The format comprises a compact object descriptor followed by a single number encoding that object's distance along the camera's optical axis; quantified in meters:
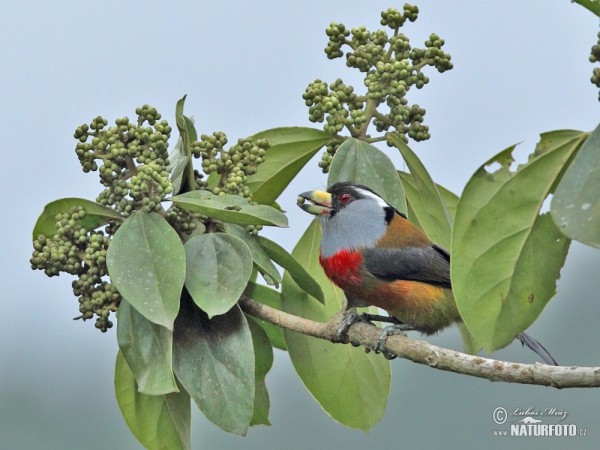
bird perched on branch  6.51
